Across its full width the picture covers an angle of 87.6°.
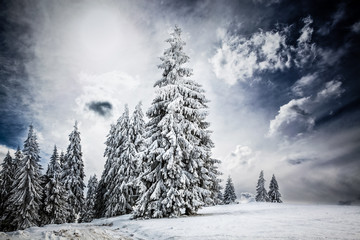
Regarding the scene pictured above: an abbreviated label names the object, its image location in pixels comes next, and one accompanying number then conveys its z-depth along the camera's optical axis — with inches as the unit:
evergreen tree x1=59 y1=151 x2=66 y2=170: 1258.5
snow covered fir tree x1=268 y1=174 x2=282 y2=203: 1980.8
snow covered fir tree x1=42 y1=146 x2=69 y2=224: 1014.4
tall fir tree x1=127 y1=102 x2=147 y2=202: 956.8
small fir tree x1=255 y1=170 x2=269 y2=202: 2025.1
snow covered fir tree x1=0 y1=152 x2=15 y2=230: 1256.5
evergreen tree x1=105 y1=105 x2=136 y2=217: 915.4
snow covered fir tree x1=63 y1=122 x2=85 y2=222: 1173.1
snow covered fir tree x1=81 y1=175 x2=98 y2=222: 1840.2
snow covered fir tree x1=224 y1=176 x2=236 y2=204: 1898.4
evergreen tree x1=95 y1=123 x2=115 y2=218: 1030.1
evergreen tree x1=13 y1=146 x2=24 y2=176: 1379.2
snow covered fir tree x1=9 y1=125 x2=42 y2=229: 917.8
